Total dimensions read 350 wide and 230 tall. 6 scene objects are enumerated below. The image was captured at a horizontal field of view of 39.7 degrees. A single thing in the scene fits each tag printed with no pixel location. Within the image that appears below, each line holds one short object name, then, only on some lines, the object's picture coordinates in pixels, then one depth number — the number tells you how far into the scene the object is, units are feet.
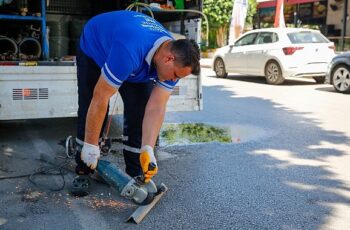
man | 9.80
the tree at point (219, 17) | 77.46
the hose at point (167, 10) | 17.71
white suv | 40.29
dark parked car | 35.29
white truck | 16.65
